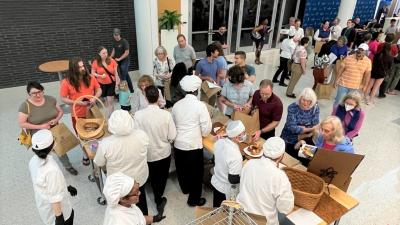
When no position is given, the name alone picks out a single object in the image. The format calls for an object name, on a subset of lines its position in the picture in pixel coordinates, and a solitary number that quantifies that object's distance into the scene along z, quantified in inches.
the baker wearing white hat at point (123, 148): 98.7
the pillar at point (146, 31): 267.7
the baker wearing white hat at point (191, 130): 122.7
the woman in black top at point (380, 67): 248.2
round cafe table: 237.3
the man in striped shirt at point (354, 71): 212.1
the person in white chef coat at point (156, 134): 115.7
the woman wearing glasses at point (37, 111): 135.7
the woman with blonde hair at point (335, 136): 116.5
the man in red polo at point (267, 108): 138.0
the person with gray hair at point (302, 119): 136.8
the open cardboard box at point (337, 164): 96.9
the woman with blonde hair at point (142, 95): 146.3
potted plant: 280.8
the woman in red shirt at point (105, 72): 195.5
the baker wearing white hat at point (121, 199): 70.4
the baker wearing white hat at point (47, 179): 88.7
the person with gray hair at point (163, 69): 195.0
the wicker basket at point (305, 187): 93.9
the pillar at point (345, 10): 445.1
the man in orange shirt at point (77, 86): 149.9
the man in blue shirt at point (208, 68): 192.9
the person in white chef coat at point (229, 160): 100.0
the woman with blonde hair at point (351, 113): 142.3
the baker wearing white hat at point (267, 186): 84.6
